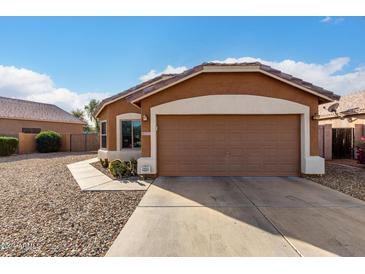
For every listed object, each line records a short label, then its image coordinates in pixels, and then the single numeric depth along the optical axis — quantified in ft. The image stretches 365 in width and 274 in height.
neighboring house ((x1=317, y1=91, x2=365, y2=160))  42.93
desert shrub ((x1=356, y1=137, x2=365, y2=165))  35.61
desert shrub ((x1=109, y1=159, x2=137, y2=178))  29.09
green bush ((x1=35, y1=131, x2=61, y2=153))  69.05
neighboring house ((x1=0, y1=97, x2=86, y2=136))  73.56
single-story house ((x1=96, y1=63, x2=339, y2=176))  27.89
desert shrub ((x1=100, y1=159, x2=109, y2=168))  38.16
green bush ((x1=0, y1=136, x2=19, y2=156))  59.72
